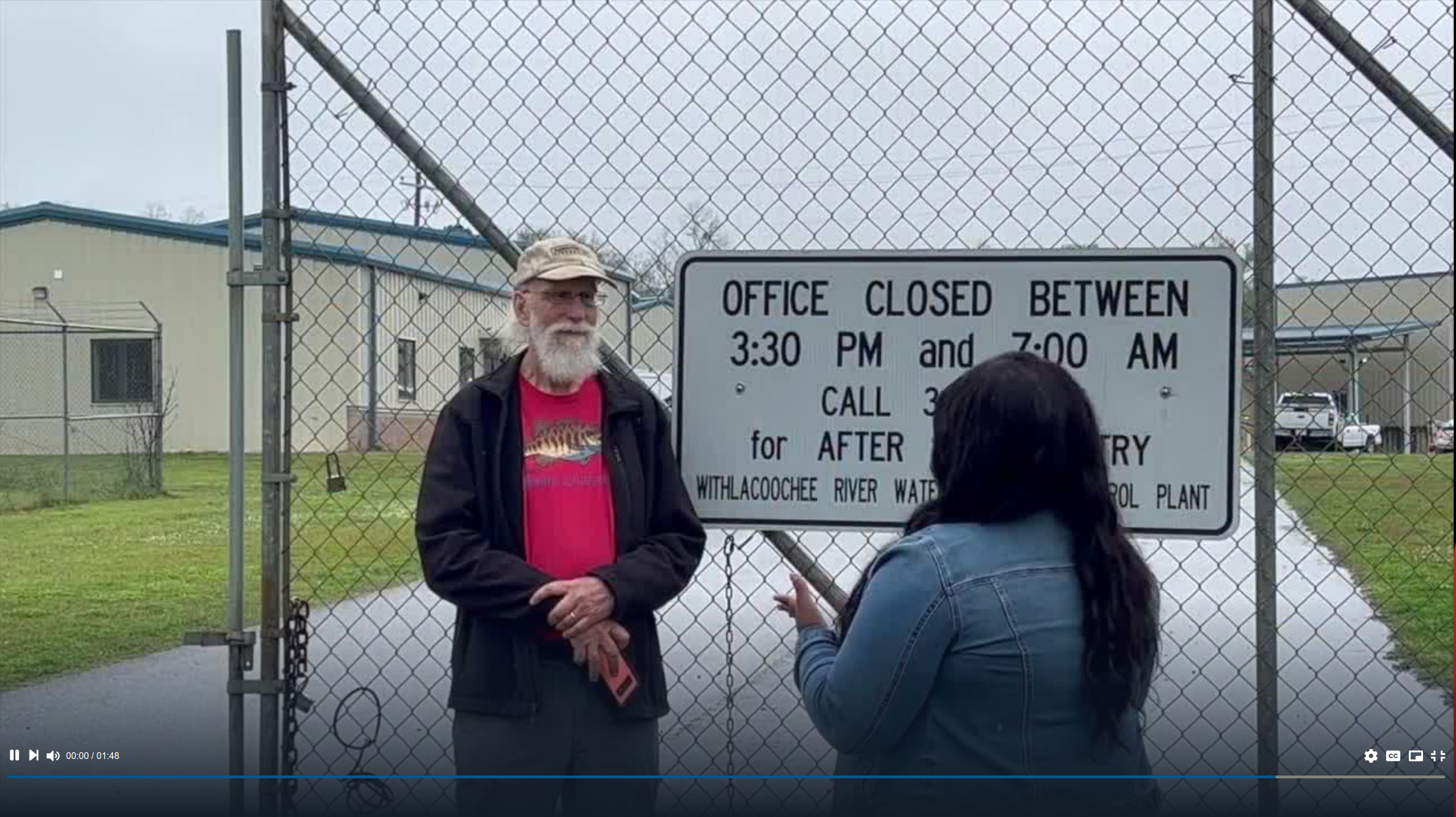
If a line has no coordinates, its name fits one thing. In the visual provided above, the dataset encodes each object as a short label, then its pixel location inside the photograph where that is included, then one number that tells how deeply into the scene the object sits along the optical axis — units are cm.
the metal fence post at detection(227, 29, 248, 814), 419
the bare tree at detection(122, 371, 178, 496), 2103
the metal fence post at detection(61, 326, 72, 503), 2009
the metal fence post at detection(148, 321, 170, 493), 2031
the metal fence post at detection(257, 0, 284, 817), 429
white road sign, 381
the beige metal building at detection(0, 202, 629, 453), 2031
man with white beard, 360
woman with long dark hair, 268
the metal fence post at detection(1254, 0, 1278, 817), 382
